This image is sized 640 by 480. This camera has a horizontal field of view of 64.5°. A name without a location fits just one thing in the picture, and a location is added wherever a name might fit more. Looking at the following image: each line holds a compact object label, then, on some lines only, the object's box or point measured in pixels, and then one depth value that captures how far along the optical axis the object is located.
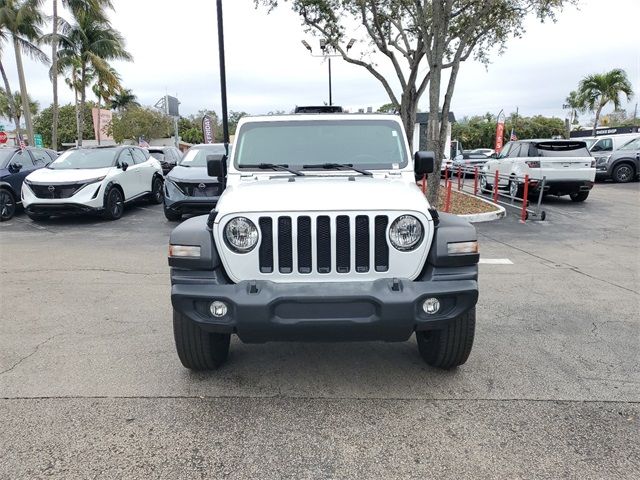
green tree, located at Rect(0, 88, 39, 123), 46.84
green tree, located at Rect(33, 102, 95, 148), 54.34
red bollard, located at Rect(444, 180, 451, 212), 11.78
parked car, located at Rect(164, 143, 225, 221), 10.02
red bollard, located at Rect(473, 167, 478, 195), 14.69
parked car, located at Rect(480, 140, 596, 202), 12.78
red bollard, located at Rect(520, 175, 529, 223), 10.99
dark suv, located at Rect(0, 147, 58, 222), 11.49
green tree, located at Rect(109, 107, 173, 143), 47.12
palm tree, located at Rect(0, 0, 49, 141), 23.58
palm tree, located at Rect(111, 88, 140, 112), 48.75
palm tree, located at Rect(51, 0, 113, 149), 25.39
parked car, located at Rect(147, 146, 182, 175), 17.03
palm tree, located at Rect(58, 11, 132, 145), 28.64
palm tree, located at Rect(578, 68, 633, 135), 38.31
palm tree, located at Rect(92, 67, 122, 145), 30.02
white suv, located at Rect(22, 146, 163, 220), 10.45
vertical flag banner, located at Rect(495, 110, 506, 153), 19.89
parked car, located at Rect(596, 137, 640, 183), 19.16
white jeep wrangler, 3.04
